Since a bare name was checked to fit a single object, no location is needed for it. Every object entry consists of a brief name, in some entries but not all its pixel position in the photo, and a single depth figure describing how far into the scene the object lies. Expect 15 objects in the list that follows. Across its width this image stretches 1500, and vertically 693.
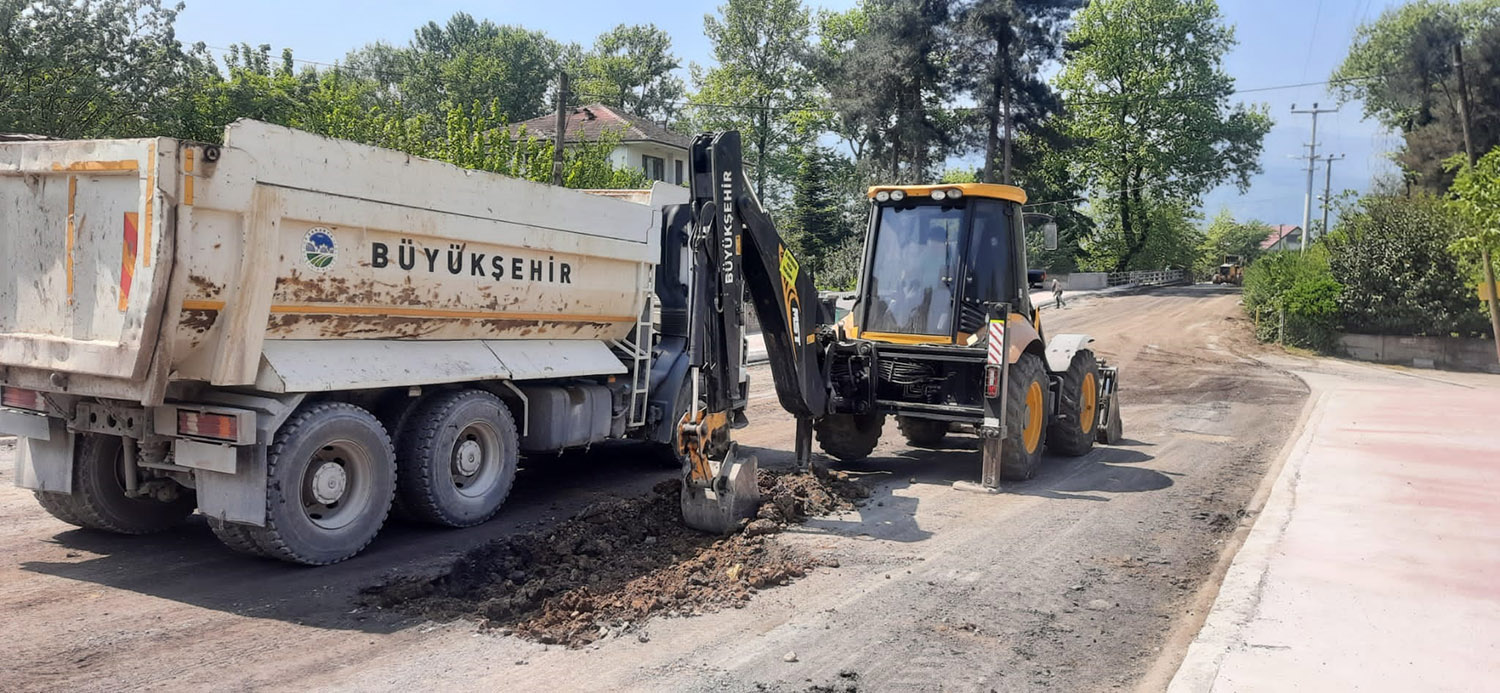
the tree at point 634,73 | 62.34
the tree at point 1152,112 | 54.47
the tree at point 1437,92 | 33.84
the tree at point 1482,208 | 13.48
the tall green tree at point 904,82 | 41.62
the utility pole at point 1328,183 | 58.84
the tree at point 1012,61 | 42.06
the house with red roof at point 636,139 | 44.17
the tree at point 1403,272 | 23.97
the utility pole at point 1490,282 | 14.55
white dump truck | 5.38
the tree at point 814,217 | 41.59
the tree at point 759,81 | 57.91
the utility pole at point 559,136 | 20.14
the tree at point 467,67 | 56.84
